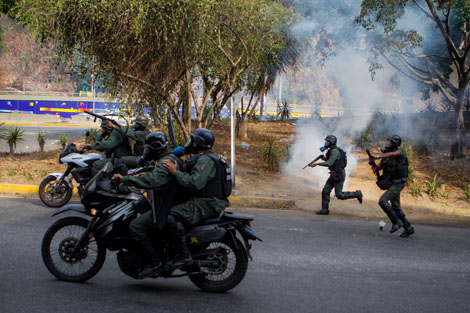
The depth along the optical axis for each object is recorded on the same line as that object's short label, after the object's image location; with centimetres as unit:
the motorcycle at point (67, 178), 883
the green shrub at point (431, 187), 1225
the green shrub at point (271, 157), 1448
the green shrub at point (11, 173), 1173
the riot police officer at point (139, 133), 900
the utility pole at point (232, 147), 1200
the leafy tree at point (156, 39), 1047
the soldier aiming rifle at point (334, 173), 1011
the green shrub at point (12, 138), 1439
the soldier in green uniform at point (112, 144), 883
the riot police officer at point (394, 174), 845
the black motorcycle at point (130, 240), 476
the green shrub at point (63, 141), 1429
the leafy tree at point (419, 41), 1444
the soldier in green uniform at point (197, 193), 461
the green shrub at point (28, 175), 1159
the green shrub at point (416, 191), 1226
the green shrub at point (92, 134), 1380
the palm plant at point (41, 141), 1532
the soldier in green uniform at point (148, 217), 456
